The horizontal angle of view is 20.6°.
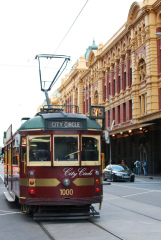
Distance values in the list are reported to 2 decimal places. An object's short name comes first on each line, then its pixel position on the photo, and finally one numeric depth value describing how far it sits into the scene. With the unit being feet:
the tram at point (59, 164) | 36.64
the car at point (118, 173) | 105.50
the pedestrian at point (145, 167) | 137.39
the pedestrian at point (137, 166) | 144.11
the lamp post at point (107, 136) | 39.21
